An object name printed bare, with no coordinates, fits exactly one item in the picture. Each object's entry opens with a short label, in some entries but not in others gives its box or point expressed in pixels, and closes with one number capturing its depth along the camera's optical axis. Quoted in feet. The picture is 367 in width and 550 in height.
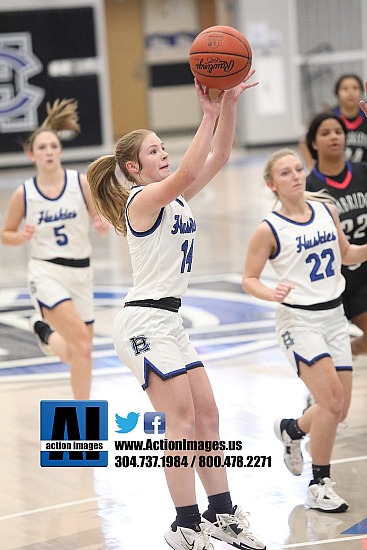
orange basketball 30.63
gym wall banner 142.61
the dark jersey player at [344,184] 41.86
